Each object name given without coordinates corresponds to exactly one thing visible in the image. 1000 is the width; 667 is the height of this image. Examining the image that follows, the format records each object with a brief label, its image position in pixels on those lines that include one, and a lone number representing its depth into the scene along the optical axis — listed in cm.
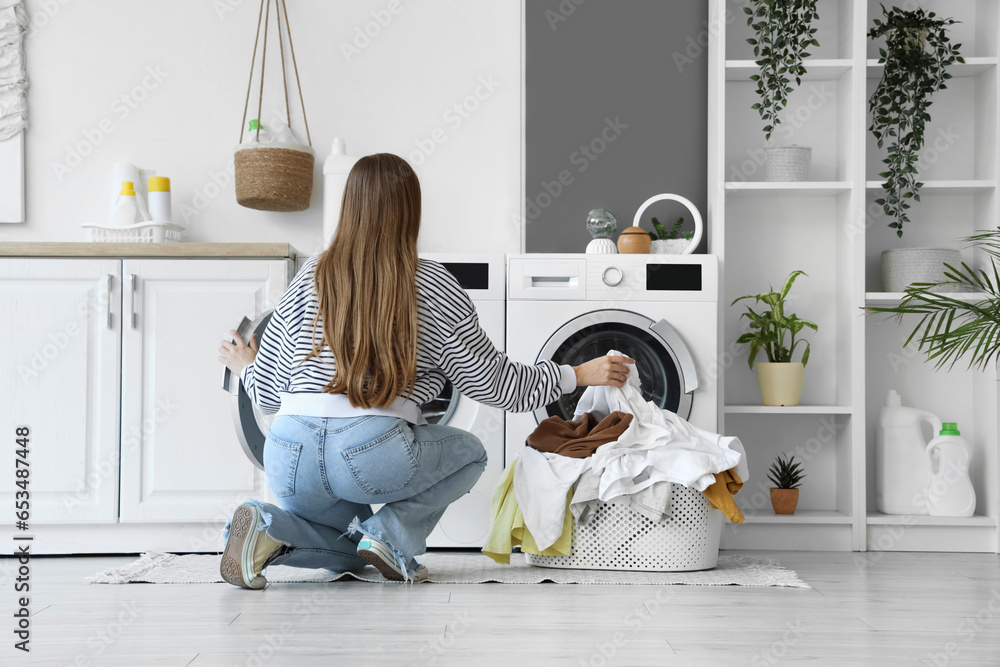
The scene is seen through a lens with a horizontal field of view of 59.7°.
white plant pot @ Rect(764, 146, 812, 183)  295
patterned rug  212
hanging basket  297
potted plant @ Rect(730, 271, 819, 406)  289
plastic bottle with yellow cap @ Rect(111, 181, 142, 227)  294
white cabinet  259
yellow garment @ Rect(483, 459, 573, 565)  225
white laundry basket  225
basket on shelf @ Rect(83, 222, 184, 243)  291
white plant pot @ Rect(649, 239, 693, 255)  292
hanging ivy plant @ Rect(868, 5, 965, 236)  287
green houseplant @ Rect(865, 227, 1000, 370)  223
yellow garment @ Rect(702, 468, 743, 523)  221
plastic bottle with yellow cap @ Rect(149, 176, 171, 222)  304
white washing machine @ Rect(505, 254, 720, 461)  267
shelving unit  291
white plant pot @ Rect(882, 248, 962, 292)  288
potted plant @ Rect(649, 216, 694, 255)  292
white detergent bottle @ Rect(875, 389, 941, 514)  286
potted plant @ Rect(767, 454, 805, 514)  289
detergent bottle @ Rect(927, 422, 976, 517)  281
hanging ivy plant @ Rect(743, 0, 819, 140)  285
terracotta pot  289
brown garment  228
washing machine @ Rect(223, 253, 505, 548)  262
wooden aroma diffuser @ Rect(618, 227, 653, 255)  280
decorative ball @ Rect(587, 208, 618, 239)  296
